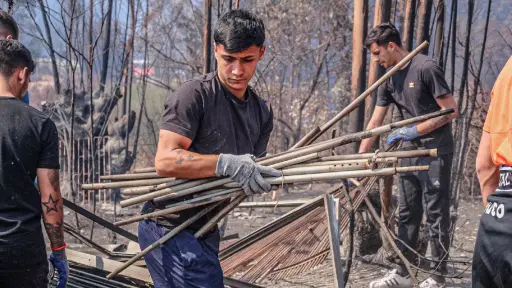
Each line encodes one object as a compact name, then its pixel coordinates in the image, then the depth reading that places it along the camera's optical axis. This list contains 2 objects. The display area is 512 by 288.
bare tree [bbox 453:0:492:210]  6.87
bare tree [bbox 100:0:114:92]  11.84
